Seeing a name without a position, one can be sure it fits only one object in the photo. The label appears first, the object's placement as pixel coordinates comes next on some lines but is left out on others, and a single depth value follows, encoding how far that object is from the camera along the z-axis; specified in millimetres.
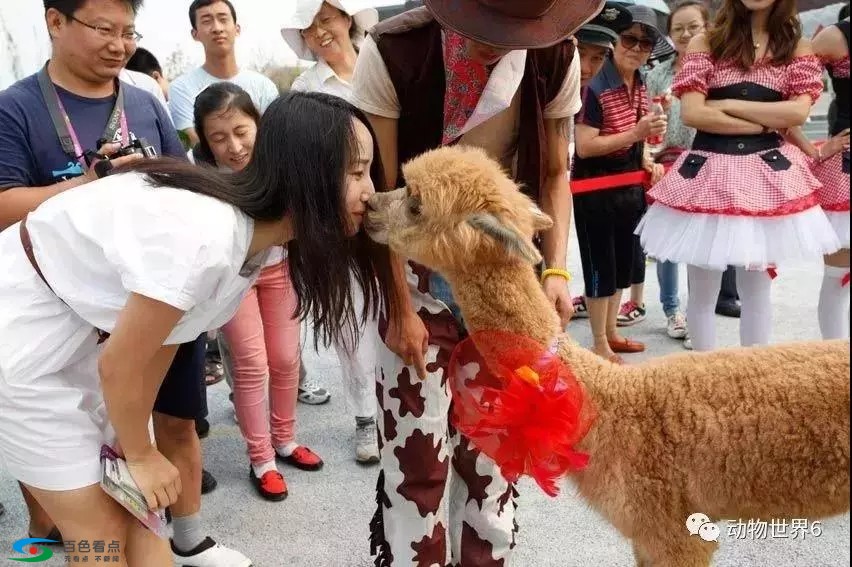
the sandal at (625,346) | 4078
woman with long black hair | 1347
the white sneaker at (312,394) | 3598
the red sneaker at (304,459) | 2920
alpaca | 1481
